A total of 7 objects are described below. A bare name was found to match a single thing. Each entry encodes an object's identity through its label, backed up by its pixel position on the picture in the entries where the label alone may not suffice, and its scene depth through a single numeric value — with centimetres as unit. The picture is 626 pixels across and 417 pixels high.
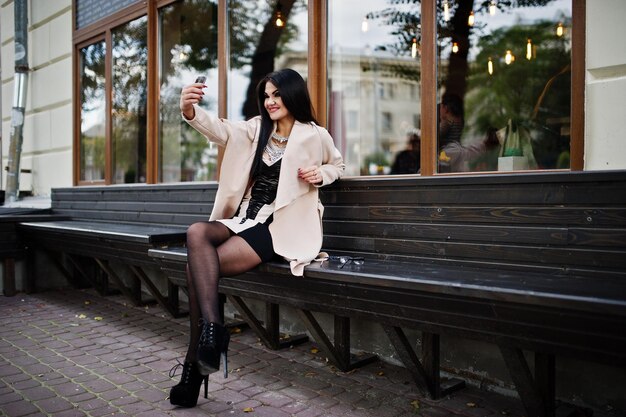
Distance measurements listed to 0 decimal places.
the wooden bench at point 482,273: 240
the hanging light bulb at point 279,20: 751
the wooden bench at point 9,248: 670
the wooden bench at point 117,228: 528
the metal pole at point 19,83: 826
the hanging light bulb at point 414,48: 838
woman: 326
